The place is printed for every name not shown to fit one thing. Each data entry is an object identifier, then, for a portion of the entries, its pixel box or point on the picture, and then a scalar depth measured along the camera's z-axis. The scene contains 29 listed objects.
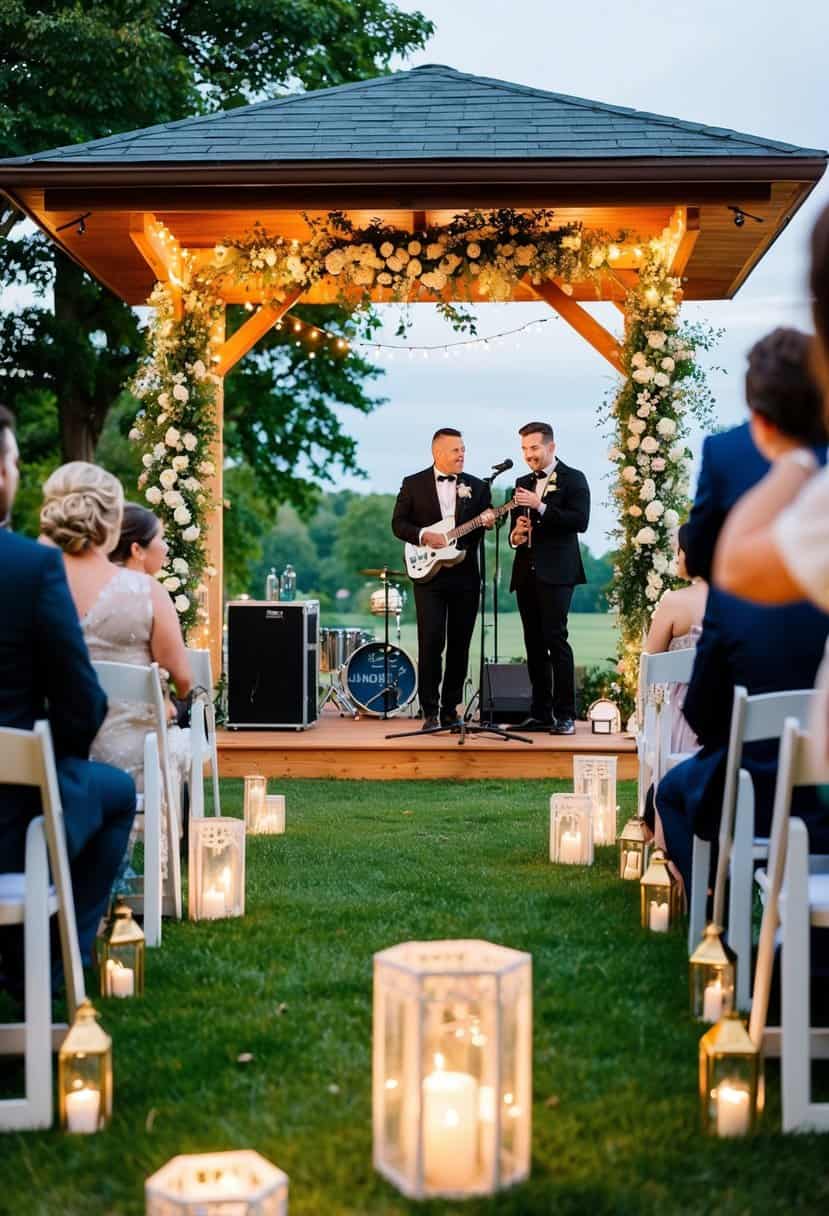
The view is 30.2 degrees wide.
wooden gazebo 9.32
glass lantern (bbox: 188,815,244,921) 5.25
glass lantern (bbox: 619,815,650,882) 5.95
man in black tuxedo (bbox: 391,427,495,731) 10.09
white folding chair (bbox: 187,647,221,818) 5.88
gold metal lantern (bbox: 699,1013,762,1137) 3.13
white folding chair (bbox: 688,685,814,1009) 3.64
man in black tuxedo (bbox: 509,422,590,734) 9.91
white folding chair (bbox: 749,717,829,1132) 3.12
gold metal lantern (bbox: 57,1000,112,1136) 3.18
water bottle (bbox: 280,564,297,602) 11.16
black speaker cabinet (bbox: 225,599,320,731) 10.49
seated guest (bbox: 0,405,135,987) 3.45
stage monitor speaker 10.93
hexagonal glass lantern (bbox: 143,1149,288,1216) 2.48
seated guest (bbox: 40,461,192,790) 4.93
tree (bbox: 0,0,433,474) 17.41
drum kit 12.02
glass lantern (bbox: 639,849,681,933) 5.02
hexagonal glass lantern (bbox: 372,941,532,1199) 2.75
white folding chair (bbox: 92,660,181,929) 4.66
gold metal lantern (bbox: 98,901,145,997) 4.15
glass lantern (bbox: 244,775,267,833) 7.32
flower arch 10.18
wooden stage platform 9.62
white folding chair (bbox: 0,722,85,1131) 3.20
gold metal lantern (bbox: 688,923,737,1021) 3.63
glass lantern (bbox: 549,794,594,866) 6.37
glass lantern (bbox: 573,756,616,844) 7.08
